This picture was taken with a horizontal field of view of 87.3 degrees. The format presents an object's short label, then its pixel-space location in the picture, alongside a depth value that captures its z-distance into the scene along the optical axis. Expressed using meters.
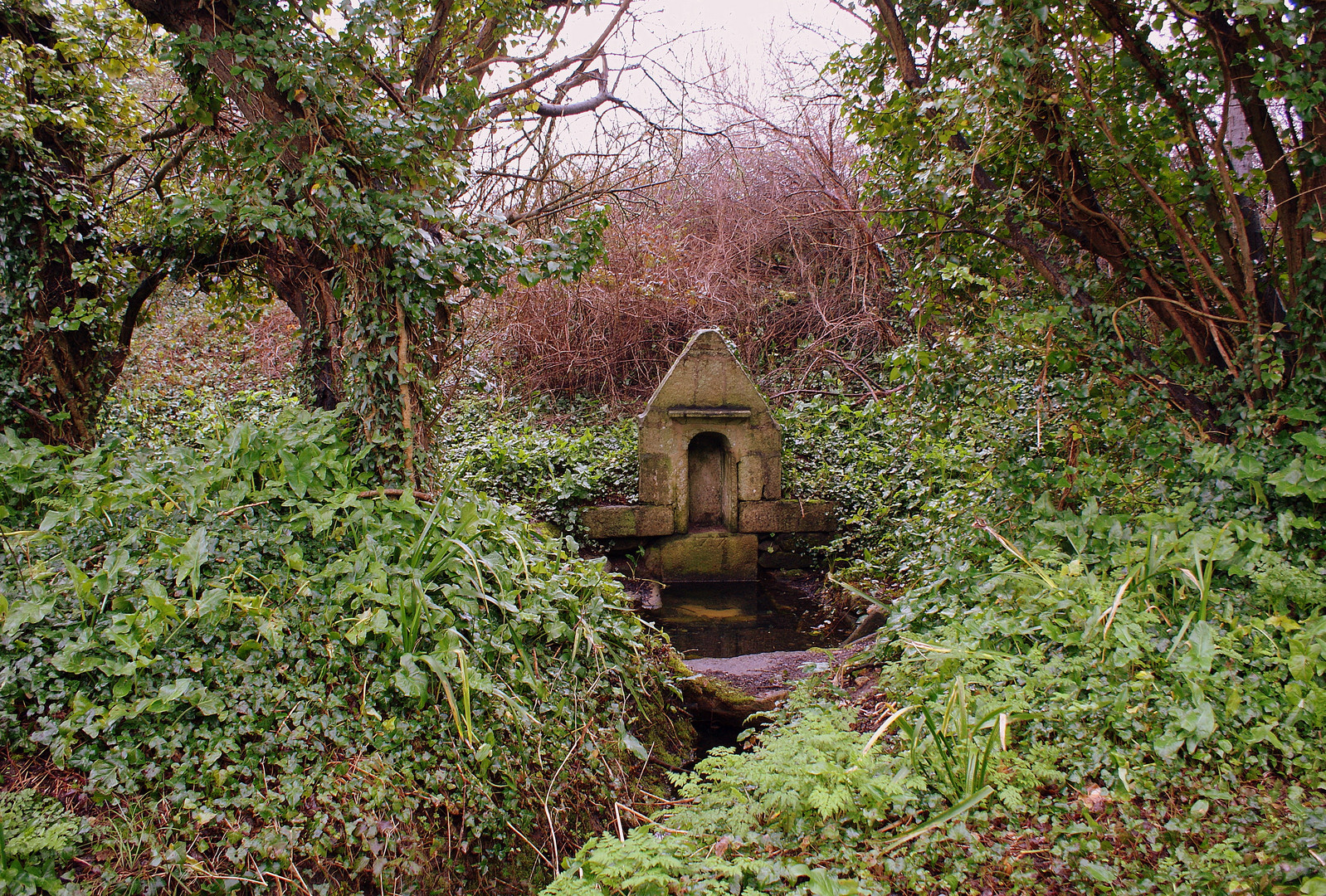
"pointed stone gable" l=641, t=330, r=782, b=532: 6.12
